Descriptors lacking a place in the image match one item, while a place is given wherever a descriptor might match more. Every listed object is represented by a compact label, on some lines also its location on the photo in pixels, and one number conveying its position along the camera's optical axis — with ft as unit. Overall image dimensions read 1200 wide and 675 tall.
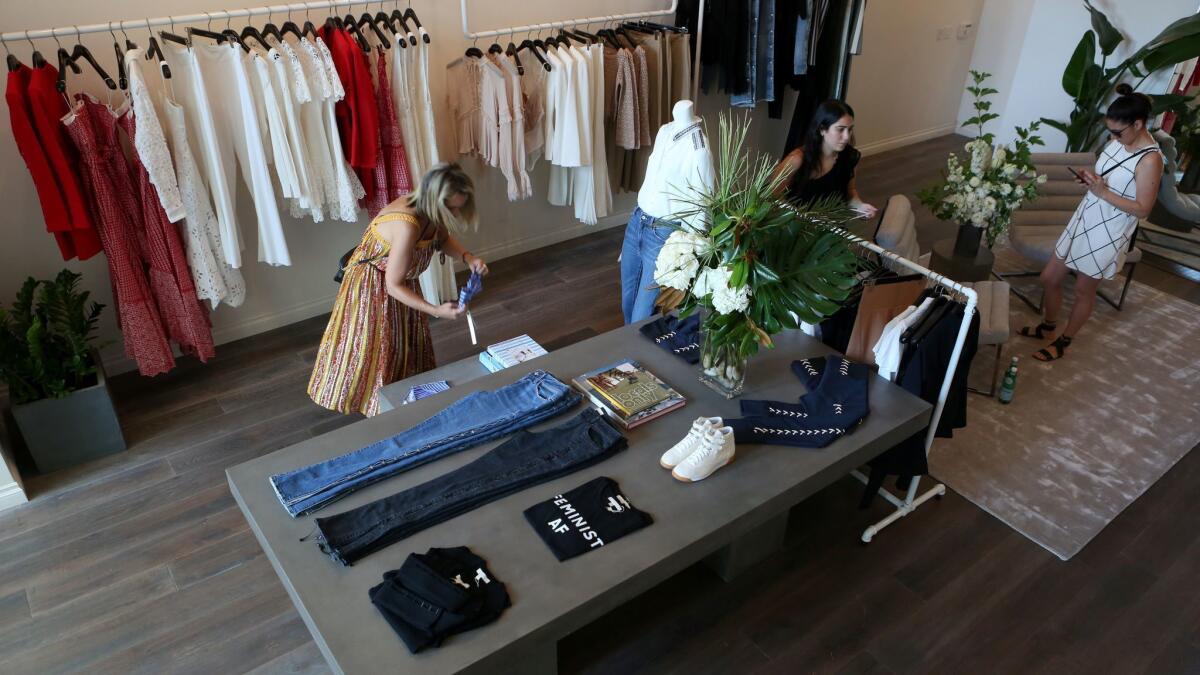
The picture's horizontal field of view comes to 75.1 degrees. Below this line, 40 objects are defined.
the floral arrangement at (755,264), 6.90
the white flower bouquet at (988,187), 12.59
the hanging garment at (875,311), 8.51
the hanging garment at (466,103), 13.07
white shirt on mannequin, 9.56
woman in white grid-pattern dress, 11.62
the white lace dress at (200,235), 10.14
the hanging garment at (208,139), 10.03
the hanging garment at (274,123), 10.49
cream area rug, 10.11
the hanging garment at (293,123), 10.56
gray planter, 9.87
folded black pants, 5.24
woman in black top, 10.39
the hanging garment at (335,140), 10.75
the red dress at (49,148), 9.18
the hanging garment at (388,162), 11.79
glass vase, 7.69
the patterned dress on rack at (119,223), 9.62
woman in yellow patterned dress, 8.83
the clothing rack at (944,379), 8.00
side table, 13.25
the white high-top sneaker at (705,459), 6.64
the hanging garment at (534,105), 13.60
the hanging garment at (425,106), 11.92
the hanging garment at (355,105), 11.09
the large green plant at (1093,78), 18.43
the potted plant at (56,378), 9.69
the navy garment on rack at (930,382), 8.21
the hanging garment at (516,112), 13.05
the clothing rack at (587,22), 12.89
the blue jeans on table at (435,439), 6.43
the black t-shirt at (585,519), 6.01
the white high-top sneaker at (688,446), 6.79
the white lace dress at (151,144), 9.59
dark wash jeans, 5.99
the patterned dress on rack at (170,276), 10.25
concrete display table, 5.33
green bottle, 11.68
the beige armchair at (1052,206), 14.58
